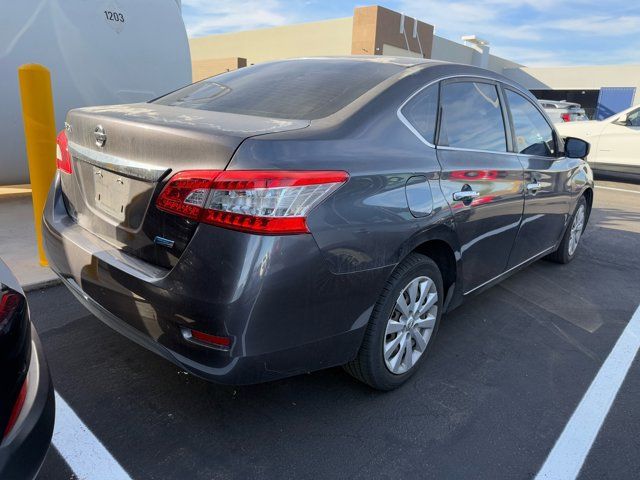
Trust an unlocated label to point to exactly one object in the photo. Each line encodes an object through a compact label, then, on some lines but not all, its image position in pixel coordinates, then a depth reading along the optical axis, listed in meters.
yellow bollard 3.63
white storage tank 5.10
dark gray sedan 1.92
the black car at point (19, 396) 1.46
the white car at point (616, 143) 10.76
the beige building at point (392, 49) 25.45
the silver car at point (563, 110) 15.74
